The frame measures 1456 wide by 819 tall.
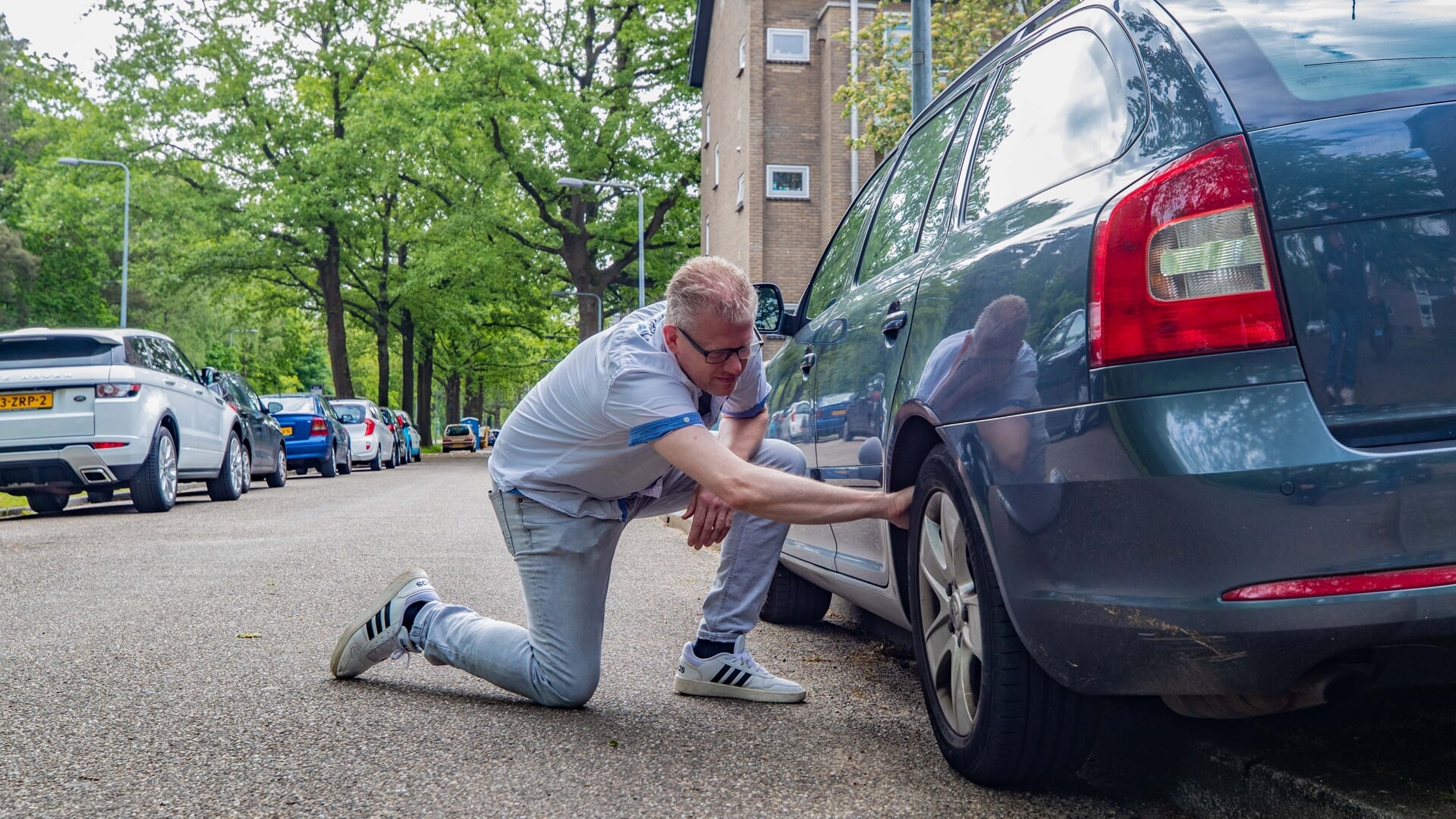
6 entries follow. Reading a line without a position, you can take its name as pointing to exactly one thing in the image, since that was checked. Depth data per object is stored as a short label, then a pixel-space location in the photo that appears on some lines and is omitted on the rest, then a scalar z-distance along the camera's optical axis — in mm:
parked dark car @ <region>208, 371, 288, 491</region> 16062
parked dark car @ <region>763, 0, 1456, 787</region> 2053
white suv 11445
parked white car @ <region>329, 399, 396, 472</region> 27641
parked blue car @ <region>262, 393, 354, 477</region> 22406
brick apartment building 29922
